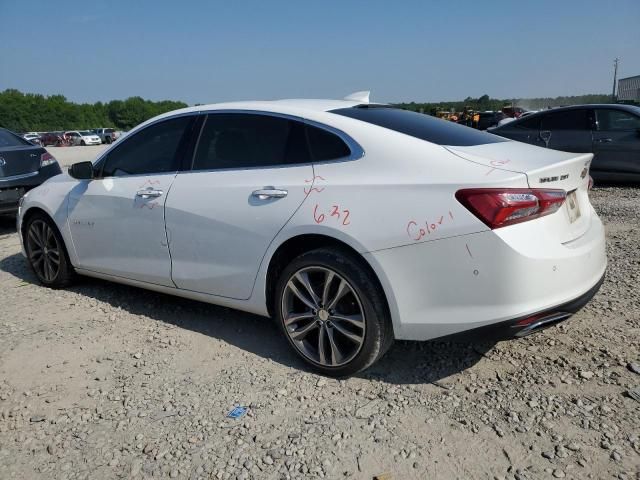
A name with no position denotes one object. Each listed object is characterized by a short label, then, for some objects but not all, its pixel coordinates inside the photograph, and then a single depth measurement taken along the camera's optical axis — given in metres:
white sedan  2.51
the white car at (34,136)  52.43
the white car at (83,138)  51.06
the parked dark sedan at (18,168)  7.19
